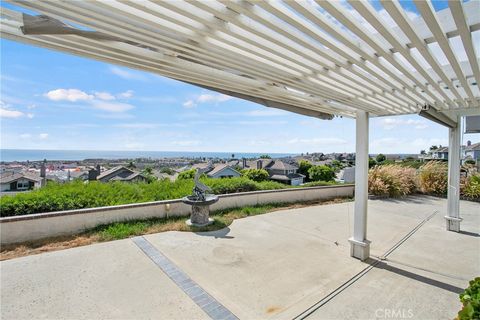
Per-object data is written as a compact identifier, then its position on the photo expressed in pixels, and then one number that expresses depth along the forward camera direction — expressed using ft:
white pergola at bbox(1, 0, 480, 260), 4.93
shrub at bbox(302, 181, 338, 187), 32.52
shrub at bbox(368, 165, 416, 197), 30.30
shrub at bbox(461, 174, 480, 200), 28.42
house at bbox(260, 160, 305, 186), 115.65
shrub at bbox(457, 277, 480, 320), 5.01
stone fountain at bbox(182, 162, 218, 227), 18.26
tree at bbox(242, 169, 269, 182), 76.49
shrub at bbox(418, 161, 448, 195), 32.14
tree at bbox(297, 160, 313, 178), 113.24
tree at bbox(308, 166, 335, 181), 95.45
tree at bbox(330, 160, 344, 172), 141.92
